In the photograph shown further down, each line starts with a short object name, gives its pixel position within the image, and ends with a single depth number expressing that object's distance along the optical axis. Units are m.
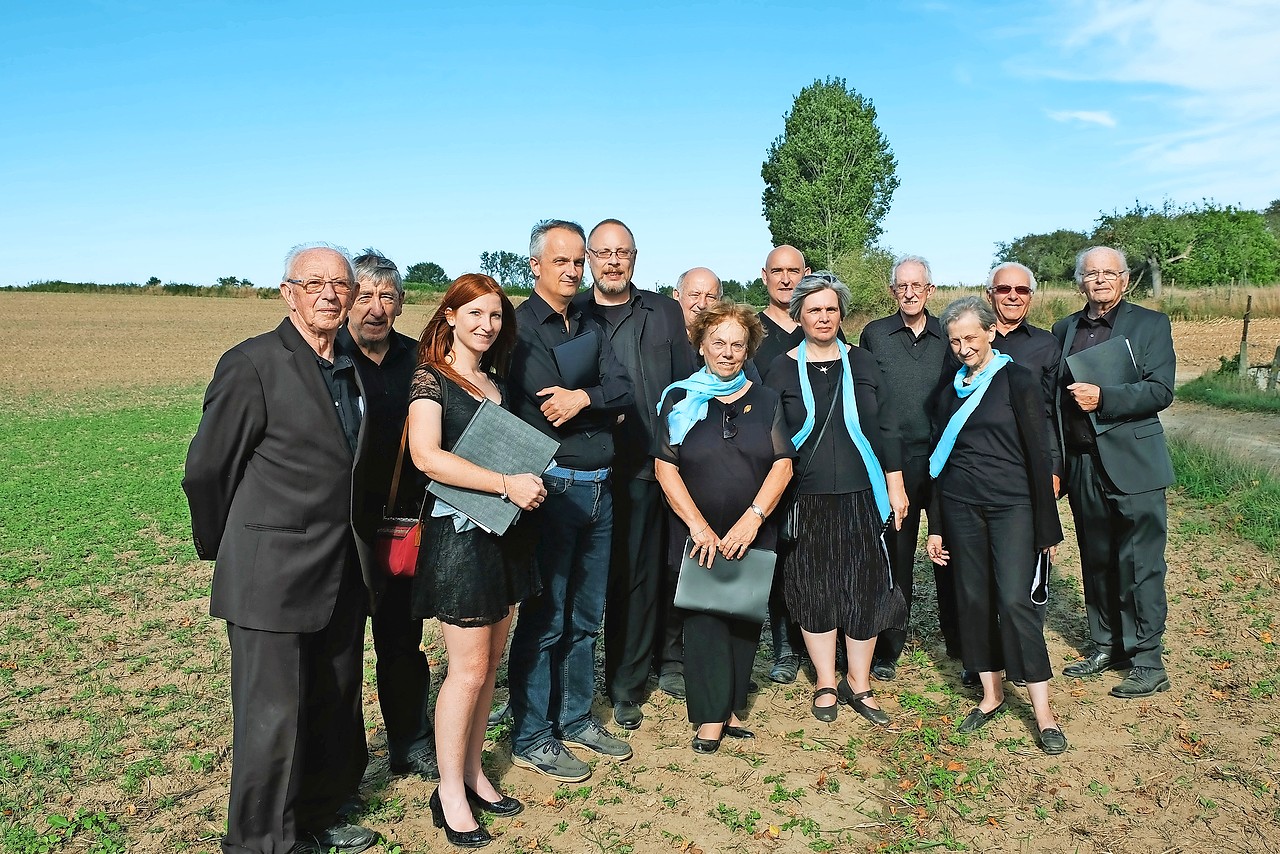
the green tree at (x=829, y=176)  42.22
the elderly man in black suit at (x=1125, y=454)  4.88
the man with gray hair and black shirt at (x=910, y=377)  5.07
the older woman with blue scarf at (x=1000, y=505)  4.24
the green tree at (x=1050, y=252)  52.91
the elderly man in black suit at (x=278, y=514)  2.96
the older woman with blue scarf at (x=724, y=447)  4.11
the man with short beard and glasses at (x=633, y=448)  4.66
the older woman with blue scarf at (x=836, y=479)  4.44
